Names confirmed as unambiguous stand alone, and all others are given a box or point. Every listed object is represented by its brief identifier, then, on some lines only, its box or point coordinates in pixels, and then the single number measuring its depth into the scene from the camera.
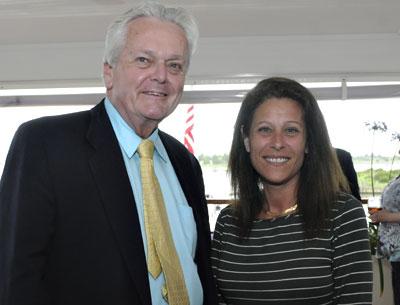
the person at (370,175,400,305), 3.53
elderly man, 1.30
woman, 1.60
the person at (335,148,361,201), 3.45
